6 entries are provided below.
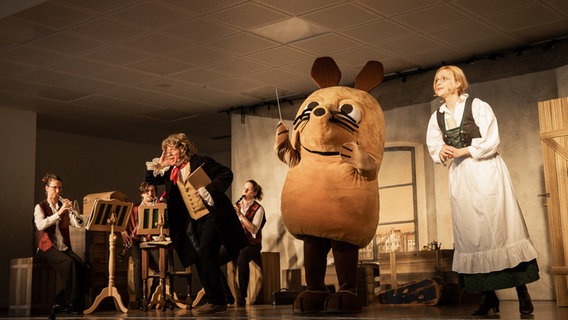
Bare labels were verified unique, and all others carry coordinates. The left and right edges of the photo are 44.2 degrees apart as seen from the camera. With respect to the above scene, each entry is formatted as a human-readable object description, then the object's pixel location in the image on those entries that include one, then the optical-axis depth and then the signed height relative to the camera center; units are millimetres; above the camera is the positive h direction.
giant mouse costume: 4285 +463
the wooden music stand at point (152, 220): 7043 +468
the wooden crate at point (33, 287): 8242 -208
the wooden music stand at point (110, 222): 7195 +473
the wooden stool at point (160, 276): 6777 -91
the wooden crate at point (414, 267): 7043 -52
